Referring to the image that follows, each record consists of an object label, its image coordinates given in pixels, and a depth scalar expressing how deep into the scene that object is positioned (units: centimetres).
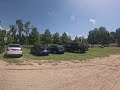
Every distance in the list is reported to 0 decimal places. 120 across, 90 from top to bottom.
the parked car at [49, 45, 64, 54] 1240
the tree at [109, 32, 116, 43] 4720
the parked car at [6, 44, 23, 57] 959
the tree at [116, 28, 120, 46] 4406
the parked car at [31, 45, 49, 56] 1099
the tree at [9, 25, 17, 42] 3345
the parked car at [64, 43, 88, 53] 1384
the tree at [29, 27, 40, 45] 2692
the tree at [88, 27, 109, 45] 4604
